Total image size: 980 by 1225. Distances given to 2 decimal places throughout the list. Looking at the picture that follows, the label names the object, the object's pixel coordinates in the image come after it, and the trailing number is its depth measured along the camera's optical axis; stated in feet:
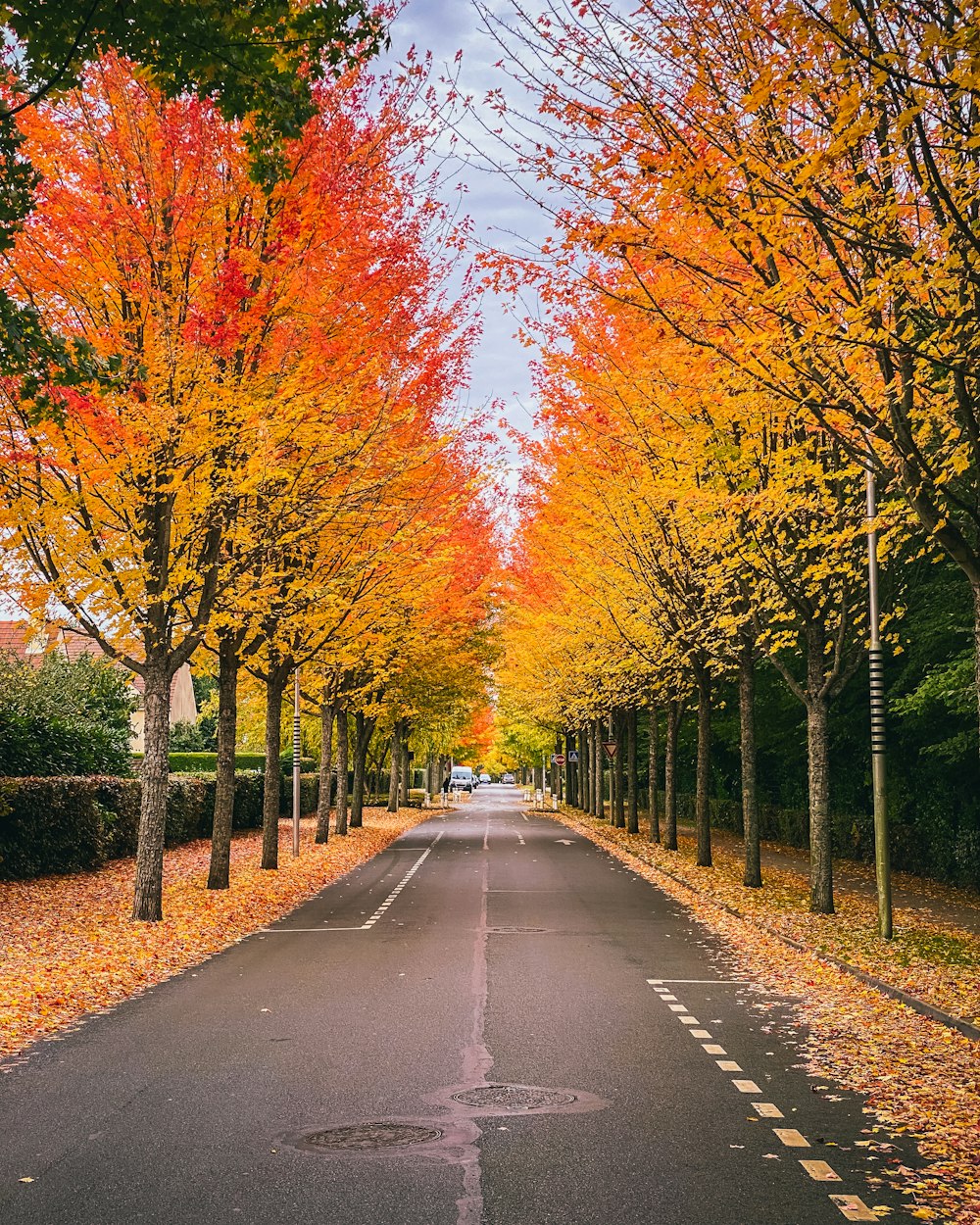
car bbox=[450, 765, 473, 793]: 355.11
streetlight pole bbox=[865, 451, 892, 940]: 49.37
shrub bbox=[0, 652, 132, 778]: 77.71
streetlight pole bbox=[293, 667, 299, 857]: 93.40
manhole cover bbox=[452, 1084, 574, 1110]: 24.48
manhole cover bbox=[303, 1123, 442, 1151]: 21.63
